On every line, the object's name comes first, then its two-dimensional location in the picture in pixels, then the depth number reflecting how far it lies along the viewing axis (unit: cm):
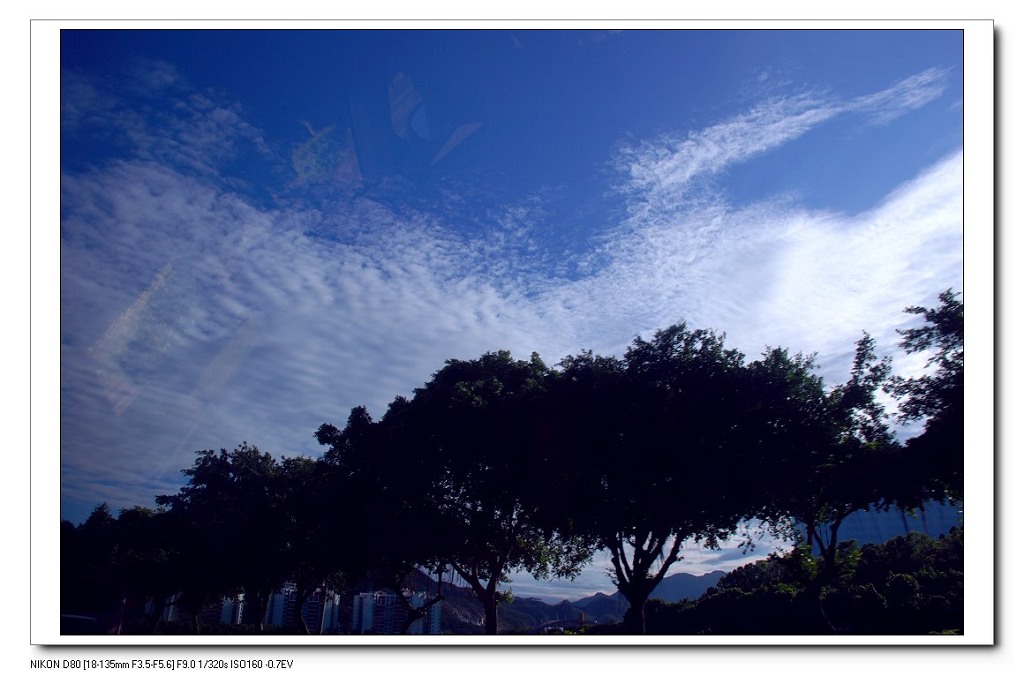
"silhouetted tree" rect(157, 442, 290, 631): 1767
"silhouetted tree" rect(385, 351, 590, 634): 1780
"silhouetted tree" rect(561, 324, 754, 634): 1559
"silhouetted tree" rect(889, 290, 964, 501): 1270
